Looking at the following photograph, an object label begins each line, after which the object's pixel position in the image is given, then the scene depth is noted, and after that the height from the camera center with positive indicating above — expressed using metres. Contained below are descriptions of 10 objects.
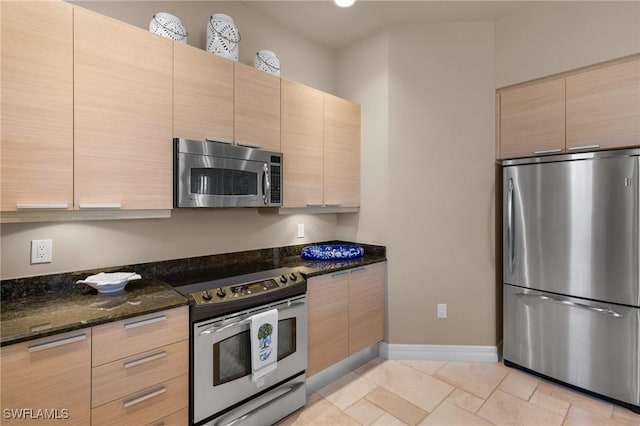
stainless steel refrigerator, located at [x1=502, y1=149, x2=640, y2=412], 2.10 -0.40
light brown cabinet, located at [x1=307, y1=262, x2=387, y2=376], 2.32 -0.79
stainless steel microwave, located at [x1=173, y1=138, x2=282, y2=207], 1.90 +0.25
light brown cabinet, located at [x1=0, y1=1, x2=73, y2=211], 1.40 +0.49
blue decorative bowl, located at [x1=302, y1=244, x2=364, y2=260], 2.74 -0.34
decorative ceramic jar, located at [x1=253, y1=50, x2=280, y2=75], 2.40 +1.14
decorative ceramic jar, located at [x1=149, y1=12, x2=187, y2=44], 1.89 +1.12
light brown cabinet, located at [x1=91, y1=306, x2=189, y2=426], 1.39 -0.73
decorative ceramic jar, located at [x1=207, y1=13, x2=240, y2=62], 2.13 +1.19
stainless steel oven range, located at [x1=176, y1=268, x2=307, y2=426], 1.69 -0.79
